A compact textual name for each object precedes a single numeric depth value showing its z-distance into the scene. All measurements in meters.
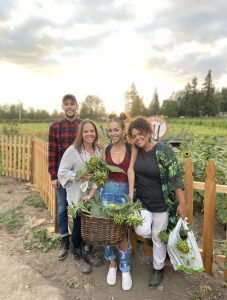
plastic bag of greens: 2.17
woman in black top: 2.18
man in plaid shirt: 2.74
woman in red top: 2.23
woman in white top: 2.42
